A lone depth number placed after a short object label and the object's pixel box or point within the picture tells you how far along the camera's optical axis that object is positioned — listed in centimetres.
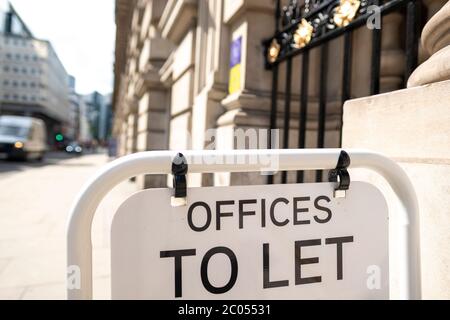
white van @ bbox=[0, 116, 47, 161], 1633
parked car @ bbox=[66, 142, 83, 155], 4184
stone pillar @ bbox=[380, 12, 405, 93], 255
